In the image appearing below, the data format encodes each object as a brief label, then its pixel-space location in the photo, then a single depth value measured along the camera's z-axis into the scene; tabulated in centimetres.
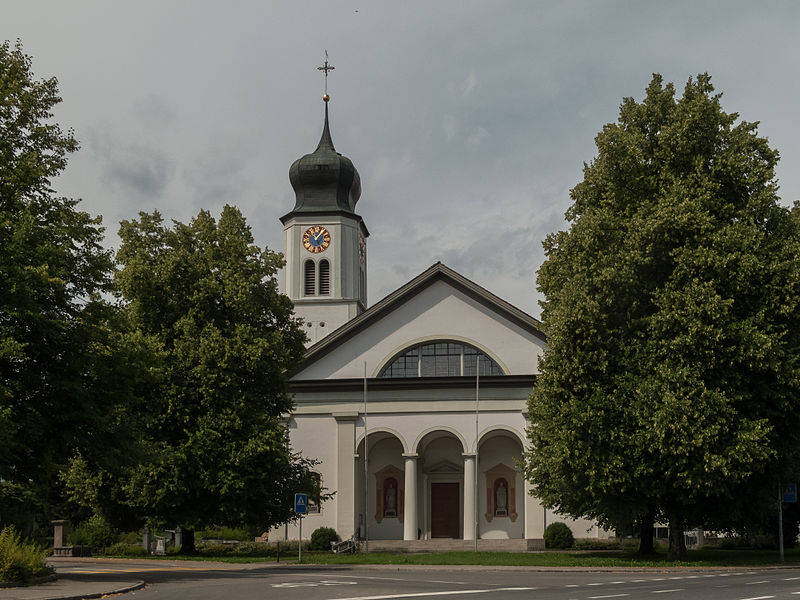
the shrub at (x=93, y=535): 3975
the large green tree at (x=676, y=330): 2614
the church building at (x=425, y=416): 4319
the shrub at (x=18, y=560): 1770
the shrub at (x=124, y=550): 3799
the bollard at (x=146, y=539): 4022
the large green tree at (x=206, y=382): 3184
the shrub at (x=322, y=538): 4166
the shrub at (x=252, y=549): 3768
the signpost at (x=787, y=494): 2824
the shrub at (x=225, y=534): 4884
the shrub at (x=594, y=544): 4133
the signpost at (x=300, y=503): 2977
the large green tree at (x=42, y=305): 2036
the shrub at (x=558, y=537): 4116
